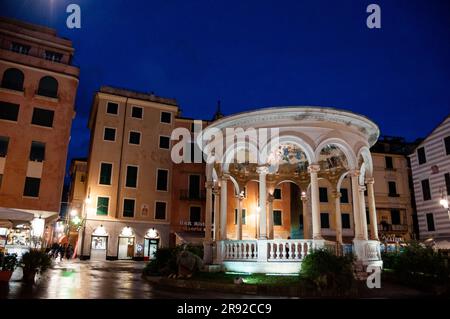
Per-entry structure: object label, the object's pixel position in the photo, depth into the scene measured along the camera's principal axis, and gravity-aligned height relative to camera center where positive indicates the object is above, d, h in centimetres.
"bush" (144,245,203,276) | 1514 -56
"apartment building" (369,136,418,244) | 4131 +645
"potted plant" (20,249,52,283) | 1315 -58
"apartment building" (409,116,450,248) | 3177 +634
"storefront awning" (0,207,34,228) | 1326 +105
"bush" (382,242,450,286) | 1273 -46
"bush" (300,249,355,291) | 1104 -62
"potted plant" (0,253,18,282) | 1227 -65
